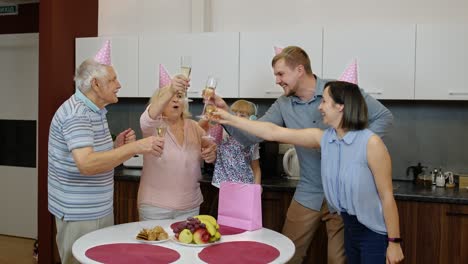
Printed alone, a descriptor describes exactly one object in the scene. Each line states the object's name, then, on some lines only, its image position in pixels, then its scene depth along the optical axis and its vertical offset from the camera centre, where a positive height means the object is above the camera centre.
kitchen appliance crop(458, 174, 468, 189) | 3.45 -0.44
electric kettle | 3.80 -0.37
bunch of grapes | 2.17 -0.48
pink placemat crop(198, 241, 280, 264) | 1.97 -0.56
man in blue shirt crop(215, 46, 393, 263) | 2.73 -0.15
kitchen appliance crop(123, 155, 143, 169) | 4.22 -0.42
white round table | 2.01 -0.56
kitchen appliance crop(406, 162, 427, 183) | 3.68 -0.39
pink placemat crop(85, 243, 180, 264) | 1.94 -0.56
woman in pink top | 2.66 -0.30
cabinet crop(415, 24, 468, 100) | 3.32 +0.37
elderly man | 2.31 -0.20
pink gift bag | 2.42 -0.44
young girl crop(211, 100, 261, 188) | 2.94 -0.29
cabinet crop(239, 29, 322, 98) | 3.65 +0.42
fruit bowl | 2.14 -0.51
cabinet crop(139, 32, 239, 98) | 3.86 +0.42
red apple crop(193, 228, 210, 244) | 2.14 -0.52
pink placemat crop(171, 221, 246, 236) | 2.36 -0.55
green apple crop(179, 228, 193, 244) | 2.14 -0.52
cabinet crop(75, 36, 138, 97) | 4.16 +0.42
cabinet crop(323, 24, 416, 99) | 3.40 +0.41
